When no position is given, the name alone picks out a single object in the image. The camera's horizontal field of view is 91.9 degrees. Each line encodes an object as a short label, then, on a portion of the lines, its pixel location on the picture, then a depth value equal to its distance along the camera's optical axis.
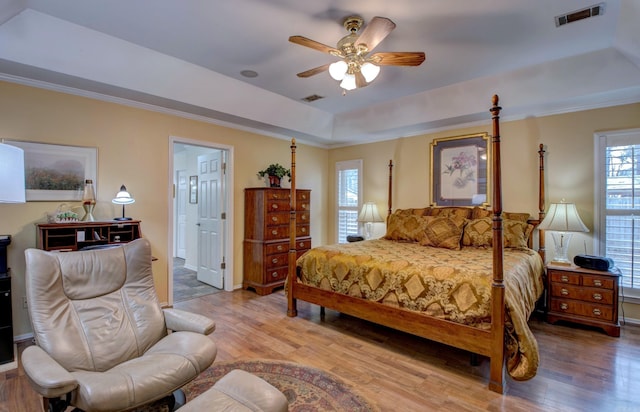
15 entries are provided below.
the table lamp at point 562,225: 3.35
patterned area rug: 2.10
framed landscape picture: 3.02
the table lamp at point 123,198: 3.40
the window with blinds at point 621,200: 3.40
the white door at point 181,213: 6.89
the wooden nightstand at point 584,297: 3.12
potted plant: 4.93
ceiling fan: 2.42
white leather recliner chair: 1.46
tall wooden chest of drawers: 4.59
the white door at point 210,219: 4.82
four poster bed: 2.23
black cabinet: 2.45
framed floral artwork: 4.40
